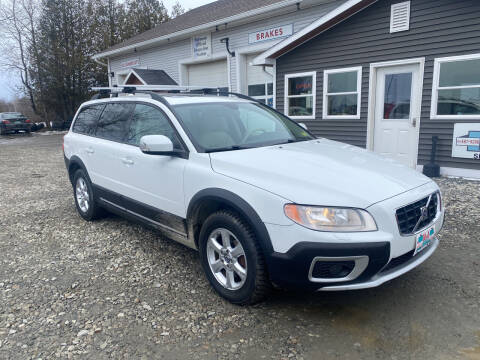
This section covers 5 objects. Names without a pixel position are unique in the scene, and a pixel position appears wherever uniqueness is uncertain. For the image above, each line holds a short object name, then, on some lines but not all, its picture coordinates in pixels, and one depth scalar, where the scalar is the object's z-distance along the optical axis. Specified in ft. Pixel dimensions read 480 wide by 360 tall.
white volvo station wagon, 8.06
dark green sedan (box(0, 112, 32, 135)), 77.36
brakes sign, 37.27
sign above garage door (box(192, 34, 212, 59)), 45.51
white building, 36.94
